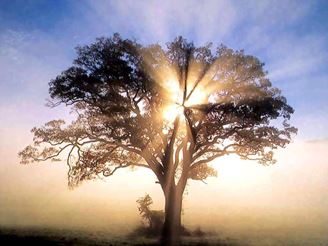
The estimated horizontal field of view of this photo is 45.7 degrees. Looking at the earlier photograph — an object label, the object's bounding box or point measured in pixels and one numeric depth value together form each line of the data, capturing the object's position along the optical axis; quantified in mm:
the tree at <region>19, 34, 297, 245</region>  29141
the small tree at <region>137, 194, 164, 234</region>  33031
